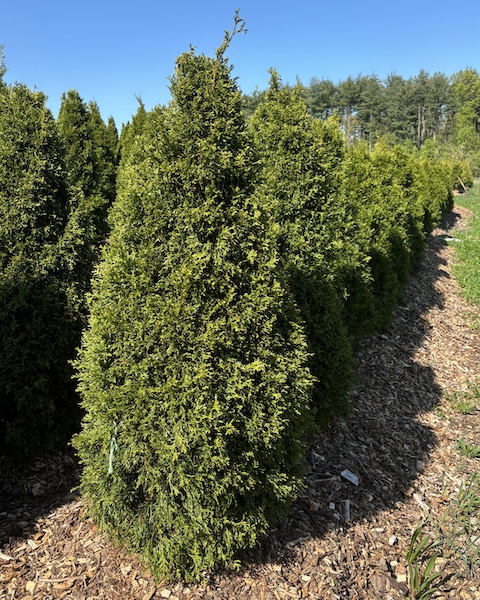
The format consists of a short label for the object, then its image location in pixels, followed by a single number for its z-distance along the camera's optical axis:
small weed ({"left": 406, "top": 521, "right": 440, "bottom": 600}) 3.19
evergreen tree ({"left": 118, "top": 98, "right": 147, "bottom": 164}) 13.94
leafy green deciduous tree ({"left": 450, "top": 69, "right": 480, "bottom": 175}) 61.16
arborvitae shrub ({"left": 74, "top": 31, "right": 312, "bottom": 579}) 2.79
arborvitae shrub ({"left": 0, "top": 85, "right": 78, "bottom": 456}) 4.05
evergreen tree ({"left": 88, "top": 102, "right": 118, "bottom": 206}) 11.48
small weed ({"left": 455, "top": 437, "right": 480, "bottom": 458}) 5.29
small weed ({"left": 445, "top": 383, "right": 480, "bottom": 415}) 6.36
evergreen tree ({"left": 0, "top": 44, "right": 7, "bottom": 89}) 27.75
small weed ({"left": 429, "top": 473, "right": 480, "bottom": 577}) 3.76
